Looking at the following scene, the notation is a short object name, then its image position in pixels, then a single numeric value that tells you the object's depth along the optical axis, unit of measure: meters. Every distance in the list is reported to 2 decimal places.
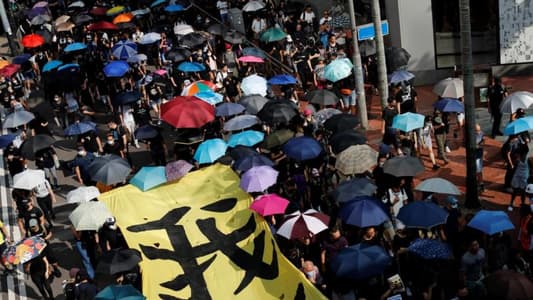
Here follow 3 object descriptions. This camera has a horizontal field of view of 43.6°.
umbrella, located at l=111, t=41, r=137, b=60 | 21.84
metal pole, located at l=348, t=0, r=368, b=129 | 18.60
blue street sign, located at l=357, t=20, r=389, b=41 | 17.97
